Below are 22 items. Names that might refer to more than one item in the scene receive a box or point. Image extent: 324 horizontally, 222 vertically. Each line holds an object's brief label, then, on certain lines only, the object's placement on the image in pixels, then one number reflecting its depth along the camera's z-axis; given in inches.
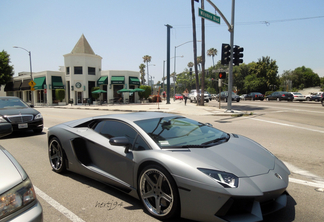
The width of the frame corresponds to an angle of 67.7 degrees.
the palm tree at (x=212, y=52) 4005.9
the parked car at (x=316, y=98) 1432.1
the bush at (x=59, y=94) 1643.7
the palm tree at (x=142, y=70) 3477.1
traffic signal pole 673.6
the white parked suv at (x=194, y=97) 1449.3
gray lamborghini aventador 101.7
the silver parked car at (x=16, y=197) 72.5
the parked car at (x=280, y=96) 1449.3
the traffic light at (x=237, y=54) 661.9
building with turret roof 1610.5
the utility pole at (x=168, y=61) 1269.7
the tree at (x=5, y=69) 1943.9
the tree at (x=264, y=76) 2468.0
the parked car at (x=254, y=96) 1689.1
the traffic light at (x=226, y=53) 655.8
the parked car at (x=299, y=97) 1496.1
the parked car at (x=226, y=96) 1473.9
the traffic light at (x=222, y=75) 705.2
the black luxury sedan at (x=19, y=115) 335.6
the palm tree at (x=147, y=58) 3437.5
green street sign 603.8
